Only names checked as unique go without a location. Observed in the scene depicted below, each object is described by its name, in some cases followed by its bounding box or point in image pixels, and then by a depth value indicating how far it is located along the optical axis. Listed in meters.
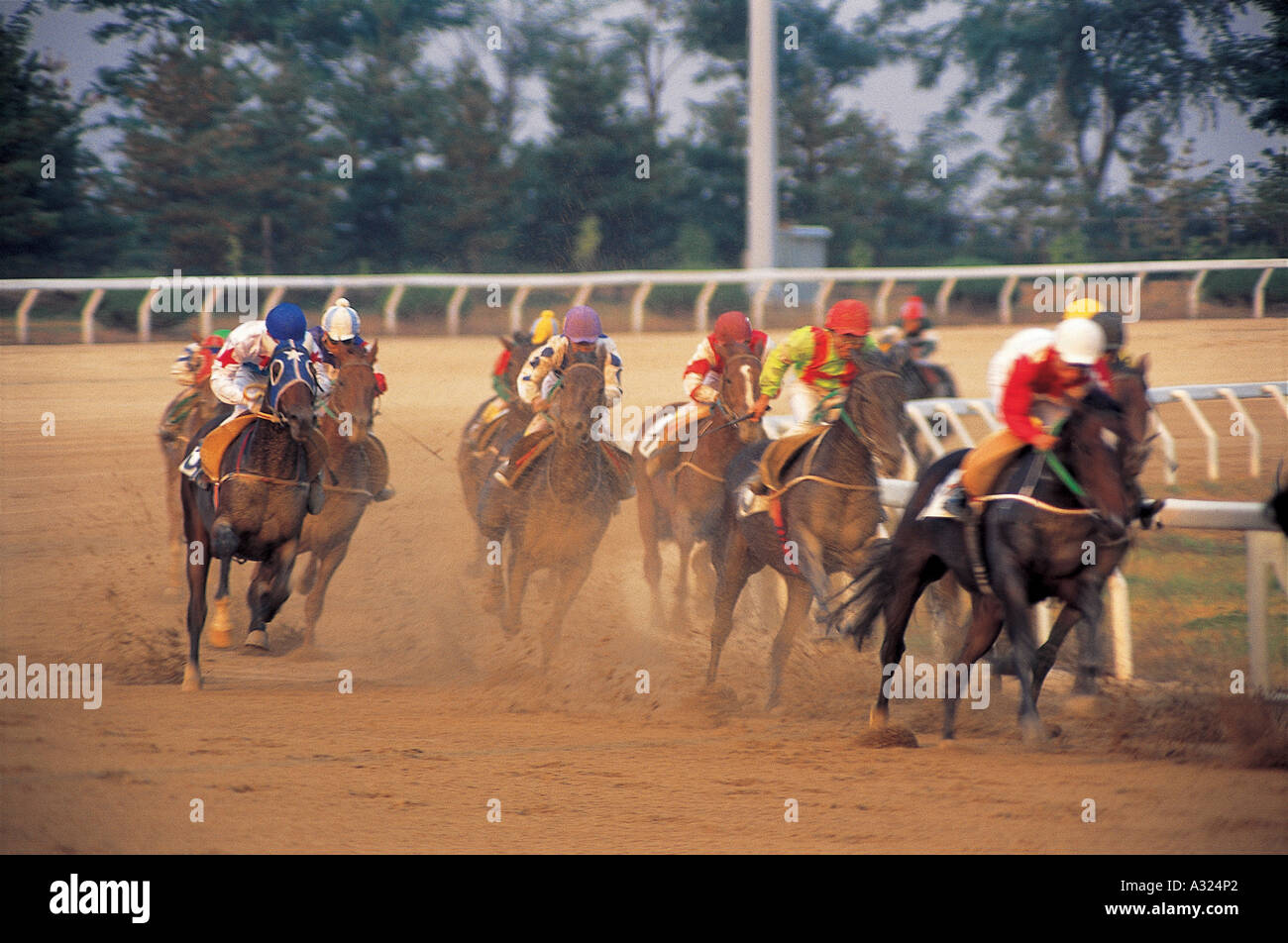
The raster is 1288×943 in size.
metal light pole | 29.87
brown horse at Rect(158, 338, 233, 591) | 18.20
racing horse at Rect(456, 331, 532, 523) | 18.77
